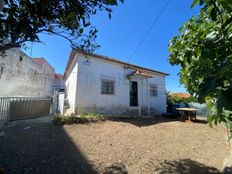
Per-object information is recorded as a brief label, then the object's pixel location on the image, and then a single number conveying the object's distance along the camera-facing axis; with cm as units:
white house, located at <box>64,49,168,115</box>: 926
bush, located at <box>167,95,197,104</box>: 1640
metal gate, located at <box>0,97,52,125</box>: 667
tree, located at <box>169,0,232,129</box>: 86
